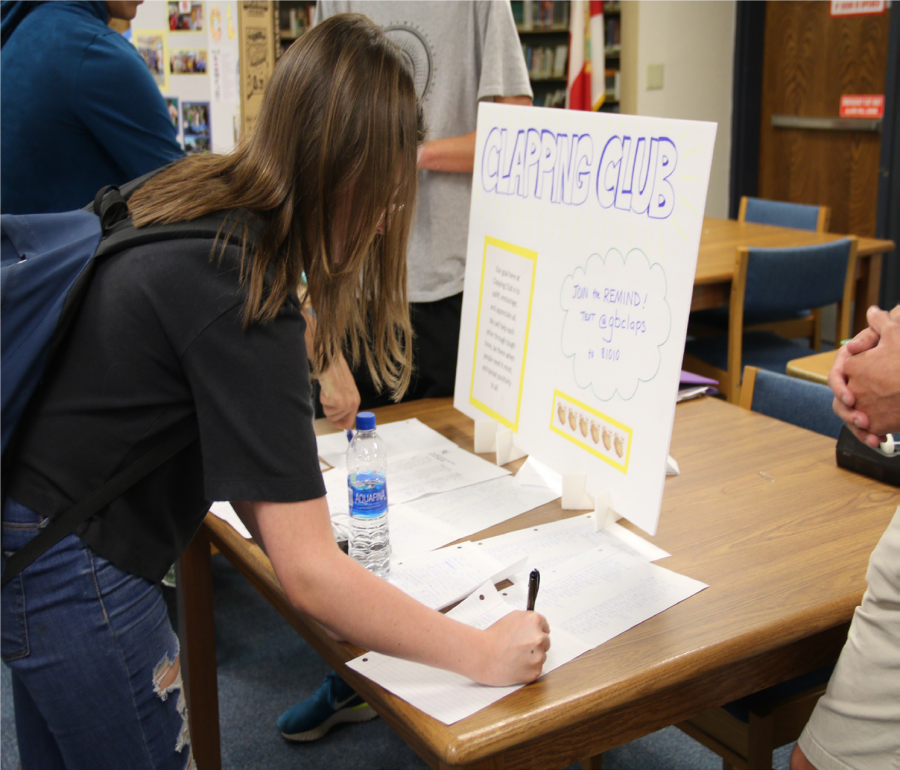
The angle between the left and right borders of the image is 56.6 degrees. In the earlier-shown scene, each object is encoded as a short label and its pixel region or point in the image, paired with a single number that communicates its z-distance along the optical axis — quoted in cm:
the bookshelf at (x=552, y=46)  575
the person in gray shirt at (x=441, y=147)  175
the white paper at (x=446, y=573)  102
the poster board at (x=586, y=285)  107
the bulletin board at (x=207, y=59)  324
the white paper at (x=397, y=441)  148
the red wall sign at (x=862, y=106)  457
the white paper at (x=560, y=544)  111
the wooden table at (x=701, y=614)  82
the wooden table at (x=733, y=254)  293
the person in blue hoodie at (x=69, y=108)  158
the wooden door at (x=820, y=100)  465
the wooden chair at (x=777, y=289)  277
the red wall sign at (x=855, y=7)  449
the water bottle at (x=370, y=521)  107
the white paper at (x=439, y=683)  82
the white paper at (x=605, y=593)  95
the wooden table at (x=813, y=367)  192
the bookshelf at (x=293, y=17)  550
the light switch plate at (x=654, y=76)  530
